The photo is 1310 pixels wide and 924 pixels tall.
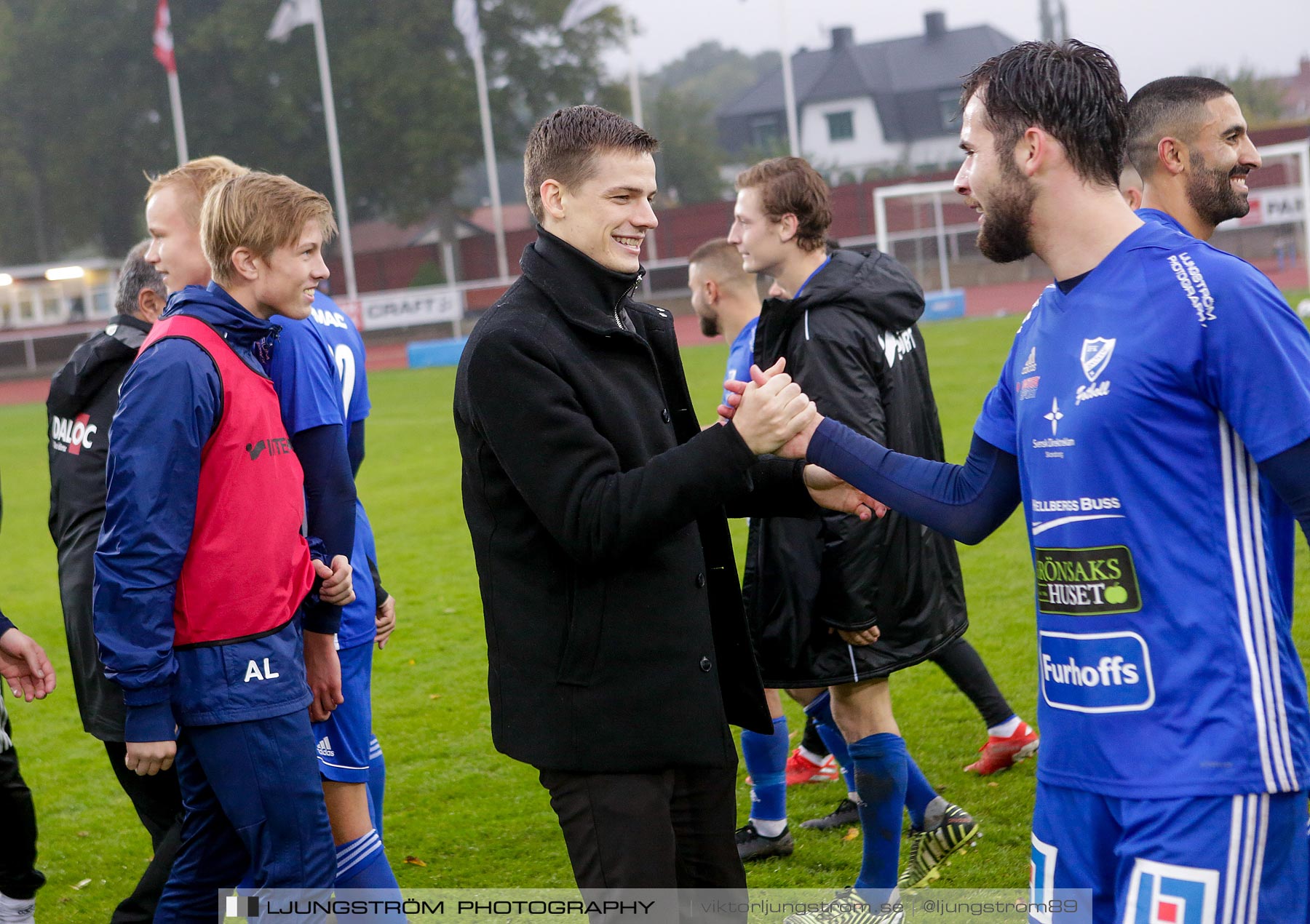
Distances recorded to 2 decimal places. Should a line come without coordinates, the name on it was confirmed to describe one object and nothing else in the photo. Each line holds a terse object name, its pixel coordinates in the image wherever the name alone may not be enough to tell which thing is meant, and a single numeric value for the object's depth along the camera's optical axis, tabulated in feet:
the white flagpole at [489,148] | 113.31
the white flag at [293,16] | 111.24
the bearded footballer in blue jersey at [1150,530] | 7.09
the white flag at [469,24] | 112.68
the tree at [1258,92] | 188.24
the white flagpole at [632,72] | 114.01
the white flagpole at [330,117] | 118.20
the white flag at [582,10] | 104.17
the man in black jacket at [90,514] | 11.94
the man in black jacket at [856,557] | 12.93
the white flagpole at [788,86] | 110.22
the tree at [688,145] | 204.23
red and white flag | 110.73
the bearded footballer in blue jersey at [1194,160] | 11.56
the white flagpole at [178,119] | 118.32
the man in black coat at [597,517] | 8.25
